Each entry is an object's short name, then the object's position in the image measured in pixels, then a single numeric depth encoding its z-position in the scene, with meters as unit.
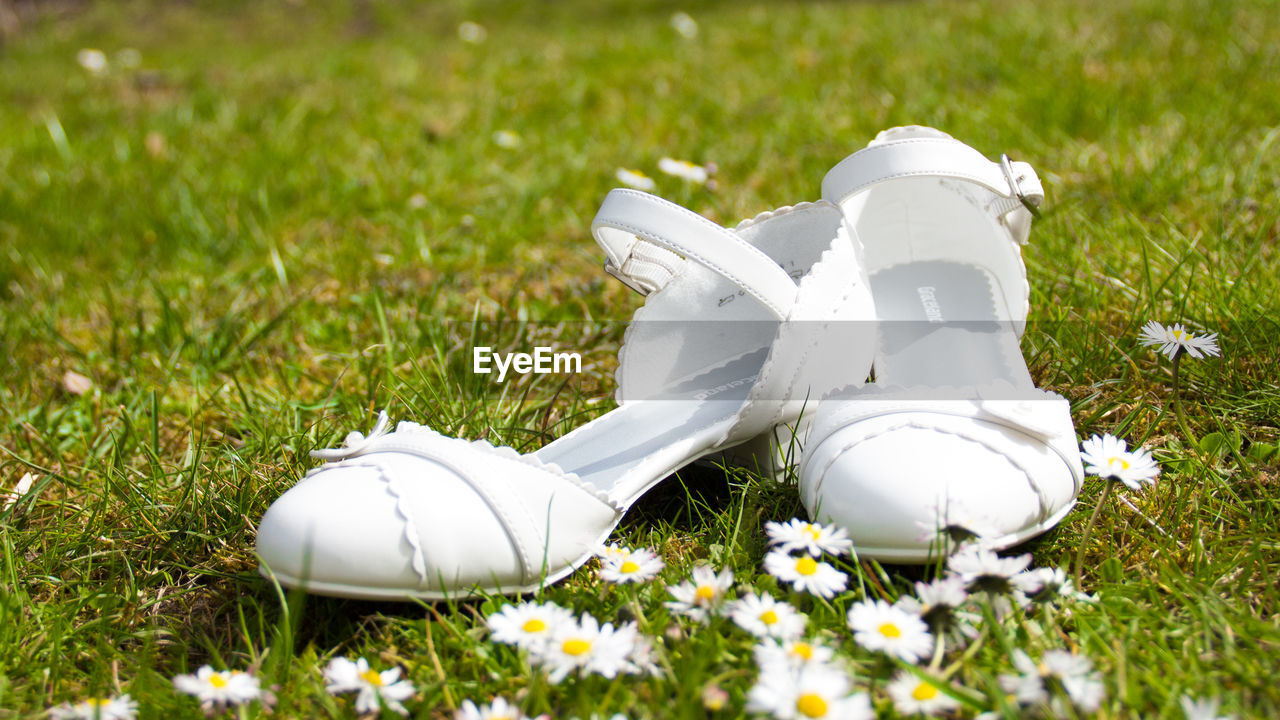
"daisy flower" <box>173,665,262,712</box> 0.58
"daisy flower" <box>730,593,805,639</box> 0.59
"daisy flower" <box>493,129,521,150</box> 1.33
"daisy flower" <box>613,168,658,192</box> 1.02
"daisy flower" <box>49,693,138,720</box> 0.58
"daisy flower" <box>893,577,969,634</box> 0.59
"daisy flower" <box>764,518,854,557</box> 0.62
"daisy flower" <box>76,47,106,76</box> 2.17
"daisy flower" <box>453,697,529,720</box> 0.57
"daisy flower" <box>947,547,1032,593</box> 0.59
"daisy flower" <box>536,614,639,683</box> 0.58
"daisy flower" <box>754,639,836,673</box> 0.57
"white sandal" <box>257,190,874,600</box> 0.61
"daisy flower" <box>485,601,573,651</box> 0.59
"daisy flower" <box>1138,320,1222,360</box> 0.68
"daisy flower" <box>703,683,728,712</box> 0.57
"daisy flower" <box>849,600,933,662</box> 0.58
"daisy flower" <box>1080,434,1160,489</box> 0.61
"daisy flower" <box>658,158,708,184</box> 1.00
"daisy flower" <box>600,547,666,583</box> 0.62
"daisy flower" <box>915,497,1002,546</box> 0.61
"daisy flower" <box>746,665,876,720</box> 0.56
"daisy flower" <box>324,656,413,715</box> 0.59
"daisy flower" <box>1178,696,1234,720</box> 0.55
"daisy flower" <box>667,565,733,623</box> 0.60
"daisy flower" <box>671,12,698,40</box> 2.04
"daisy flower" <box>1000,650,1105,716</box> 0.56
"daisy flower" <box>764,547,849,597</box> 0.61
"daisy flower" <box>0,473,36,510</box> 0.72
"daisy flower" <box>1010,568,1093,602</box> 0.60
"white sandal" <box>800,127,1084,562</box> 0.62
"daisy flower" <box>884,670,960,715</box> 0.57
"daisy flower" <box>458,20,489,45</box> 2.29
